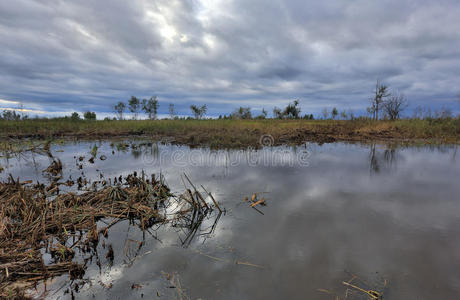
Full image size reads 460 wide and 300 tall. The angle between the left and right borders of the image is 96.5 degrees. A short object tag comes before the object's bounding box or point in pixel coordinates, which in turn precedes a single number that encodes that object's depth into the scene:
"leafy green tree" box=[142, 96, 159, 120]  54.97
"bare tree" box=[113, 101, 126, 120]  57.47
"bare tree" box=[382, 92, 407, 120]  30.08
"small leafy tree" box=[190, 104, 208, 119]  52.53
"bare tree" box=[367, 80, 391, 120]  31.88
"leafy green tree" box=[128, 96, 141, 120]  55.59
